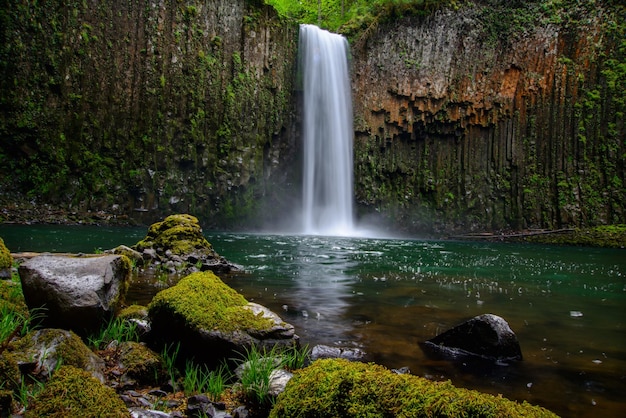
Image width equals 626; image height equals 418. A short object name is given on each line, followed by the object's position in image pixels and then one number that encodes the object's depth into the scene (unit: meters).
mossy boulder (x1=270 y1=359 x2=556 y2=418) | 1.92
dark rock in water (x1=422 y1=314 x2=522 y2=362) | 4.73
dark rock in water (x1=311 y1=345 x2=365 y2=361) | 4.44
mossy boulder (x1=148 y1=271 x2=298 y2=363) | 3.97
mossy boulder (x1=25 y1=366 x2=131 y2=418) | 2.30
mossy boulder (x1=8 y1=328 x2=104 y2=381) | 3.02
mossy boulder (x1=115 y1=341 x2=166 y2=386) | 3.45
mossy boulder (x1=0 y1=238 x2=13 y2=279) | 5.72
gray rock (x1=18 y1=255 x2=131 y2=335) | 3.90
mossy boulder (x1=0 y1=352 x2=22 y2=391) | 2.64
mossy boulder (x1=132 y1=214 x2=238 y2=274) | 9.99
